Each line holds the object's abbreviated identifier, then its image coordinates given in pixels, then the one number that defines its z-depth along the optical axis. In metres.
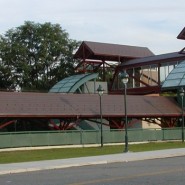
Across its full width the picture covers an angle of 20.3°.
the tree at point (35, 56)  88.00
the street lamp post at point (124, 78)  31.09
